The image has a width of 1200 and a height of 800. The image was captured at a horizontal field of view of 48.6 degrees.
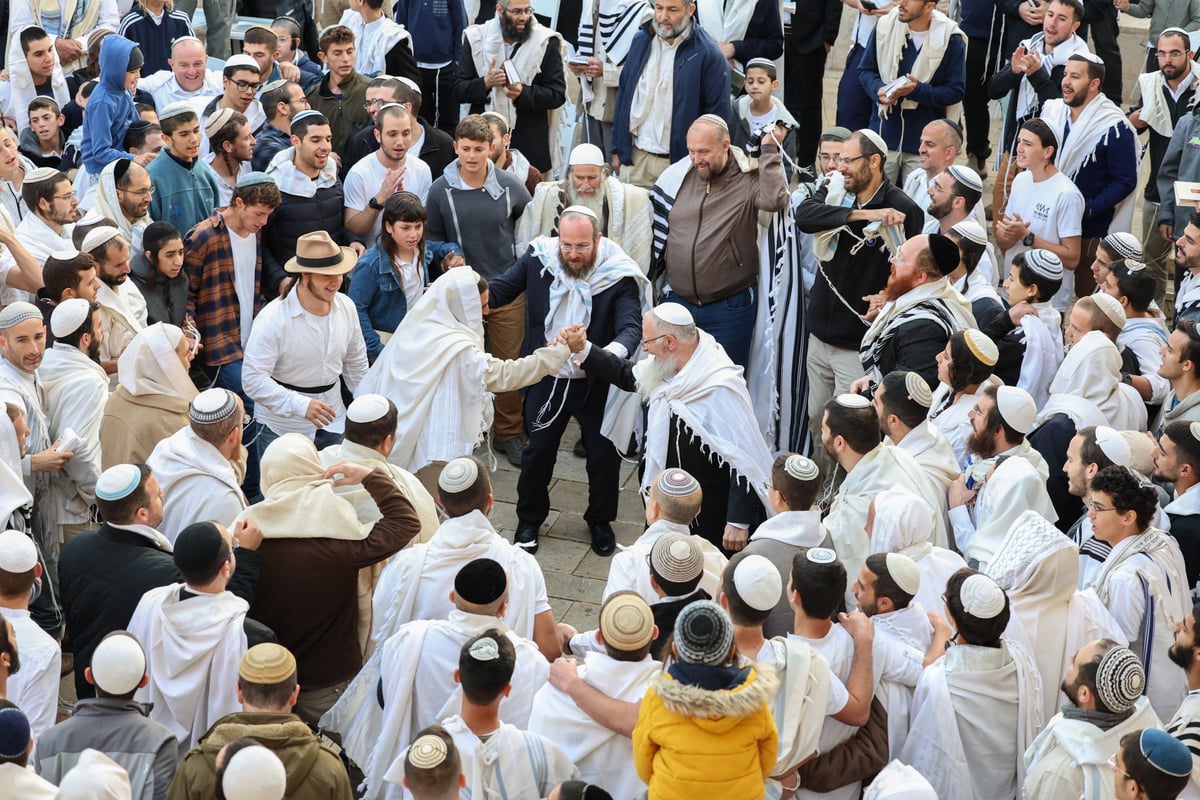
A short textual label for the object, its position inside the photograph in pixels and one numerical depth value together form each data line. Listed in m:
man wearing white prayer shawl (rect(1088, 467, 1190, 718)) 4.80
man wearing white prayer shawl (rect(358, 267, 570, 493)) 6.73
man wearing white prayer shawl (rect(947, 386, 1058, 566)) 5.36
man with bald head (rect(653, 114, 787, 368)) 7.67
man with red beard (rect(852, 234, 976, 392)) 6.78
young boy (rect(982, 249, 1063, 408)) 6.97
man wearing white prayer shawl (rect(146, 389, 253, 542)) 5.21
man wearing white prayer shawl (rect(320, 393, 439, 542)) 5.25
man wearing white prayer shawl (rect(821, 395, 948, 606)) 5.38
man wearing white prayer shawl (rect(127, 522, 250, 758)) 4.39
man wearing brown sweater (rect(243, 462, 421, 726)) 4.82
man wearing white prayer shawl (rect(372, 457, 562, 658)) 4.73
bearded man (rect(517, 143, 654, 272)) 8.02
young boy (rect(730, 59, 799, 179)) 9.33
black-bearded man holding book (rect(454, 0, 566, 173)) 9.58
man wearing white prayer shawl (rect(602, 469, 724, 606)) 4.87
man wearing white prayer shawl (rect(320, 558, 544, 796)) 4.30
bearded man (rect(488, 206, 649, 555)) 7.17
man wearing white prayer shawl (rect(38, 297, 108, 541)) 5.79
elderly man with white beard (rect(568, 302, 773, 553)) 6.40
